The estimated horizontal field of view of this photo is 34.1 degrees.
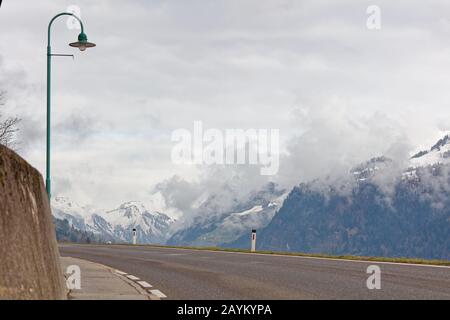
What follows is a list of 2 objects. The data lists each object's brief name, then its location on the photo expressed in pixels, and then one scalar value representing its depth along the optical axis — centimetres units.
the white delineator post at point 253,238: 3638
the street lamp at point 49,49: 1936
